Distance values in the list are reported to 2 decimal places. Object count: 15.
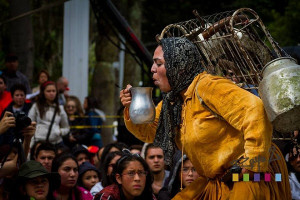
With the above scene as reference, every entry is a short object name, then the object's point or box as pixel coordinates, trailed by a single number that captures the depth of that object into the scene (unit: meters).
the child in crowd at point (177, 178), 6.88
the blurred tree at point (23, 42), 12.41
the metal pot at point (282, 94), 4.22
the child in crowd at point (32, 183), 6.19
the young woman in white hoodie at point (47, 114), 9.52
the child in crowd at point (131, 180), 6.26
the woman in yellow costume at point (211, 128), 4.29
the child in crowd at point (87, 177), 7.82
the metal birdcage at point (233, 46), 5.70
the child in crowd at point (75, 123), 10.52
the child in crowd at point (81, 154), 8.75
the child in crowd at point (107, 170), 7.37
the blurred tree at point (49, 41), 22.50
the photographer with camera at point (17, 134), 6.35
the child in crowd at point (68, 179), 6.86
